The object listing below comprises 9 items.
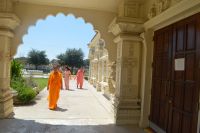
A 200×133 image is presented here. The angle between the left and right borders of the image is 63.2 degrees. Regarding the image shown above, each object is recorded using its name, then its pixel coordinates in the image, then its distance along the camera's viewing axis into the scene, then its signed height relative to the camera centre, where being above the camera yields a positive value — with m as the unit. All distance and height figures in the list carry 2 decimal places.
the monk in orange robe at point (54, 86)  5.74 -0.66
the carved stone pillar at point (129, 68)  4.13 +0.04
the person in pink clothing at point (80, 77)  11.21 -0.62
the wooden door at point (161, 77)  3.37 -0.15
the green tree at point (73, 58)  29.81 +1.82
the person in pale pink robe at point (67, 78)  10.39 -0.67
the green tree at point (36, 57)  31.56 +1.94
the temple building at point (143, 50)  2.82 +0.45
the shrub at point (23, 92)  6.18 -0.99
